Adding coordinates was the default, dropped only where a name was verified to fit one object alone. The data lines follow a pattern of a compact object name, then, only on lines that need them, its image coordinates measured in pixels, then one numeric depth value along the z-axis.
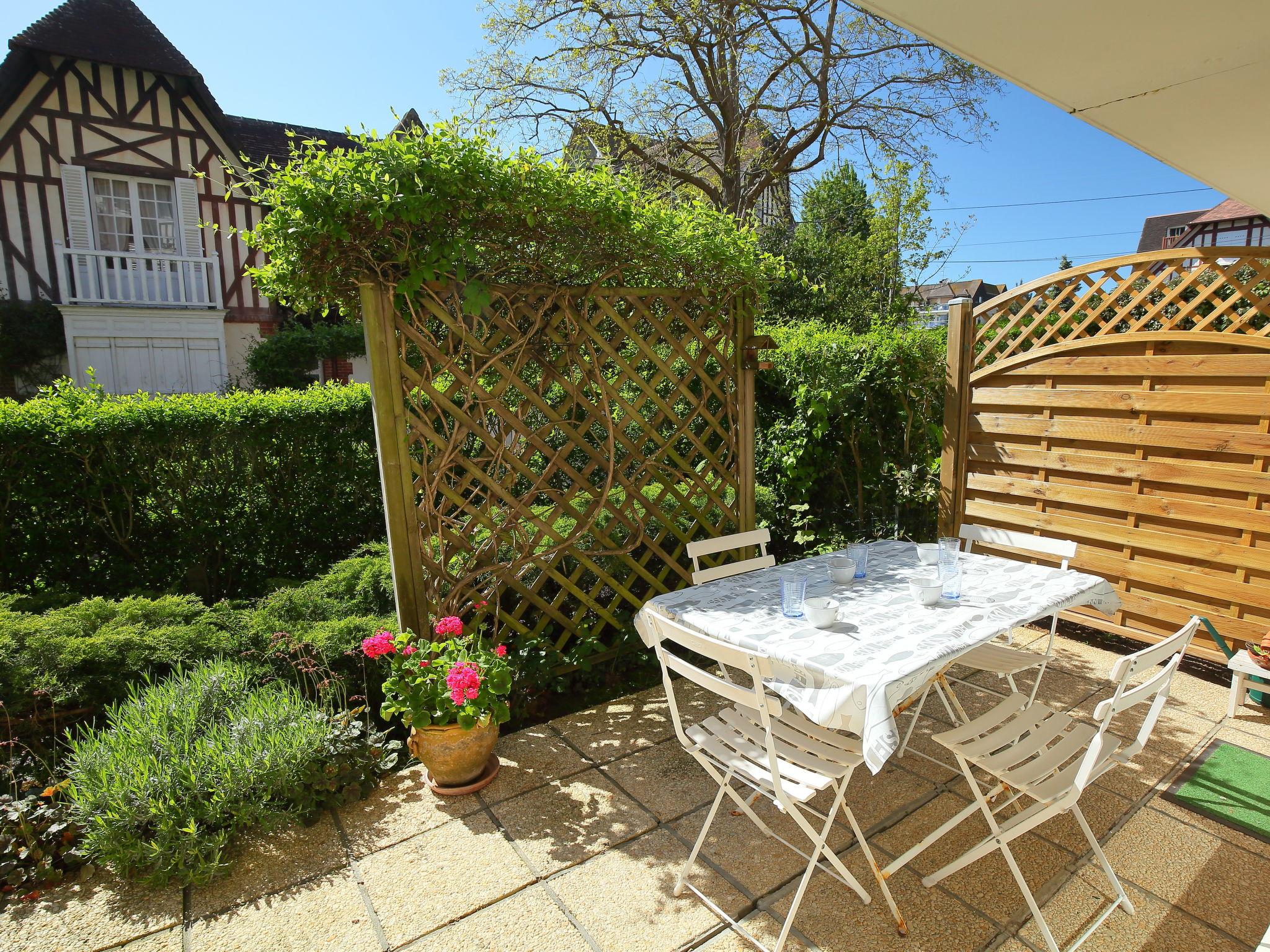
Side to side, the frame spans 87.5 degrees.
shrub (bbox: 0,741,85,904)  1.94
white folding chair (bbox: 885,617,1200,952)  1.59
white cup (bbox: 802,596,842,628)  1.96
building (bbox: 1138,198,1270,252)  17.50
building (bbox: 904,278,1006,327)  30.56
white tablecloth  1.61
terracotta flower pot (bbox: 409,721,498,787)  2.31
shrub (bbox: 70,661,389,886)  1.93
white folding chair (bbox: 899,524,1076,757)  2.42
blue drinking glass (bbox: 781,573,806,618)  2.07
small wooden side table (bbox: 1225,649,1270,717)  2.79
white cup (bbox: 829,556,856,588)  2.38
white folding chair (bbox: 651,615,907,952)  1.62
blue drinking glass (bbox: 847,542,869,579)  2.48
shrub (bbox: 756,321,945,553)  4.41
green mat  2.16
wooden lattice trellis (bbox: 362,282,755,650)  2.67
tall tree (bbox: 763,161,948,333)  9.66
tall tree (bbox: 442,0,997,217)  9.31
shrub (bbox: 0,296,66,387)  9.14
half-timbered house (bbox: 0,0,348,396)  9.28
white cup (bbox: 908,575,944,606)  2.12
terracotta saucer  2.35
